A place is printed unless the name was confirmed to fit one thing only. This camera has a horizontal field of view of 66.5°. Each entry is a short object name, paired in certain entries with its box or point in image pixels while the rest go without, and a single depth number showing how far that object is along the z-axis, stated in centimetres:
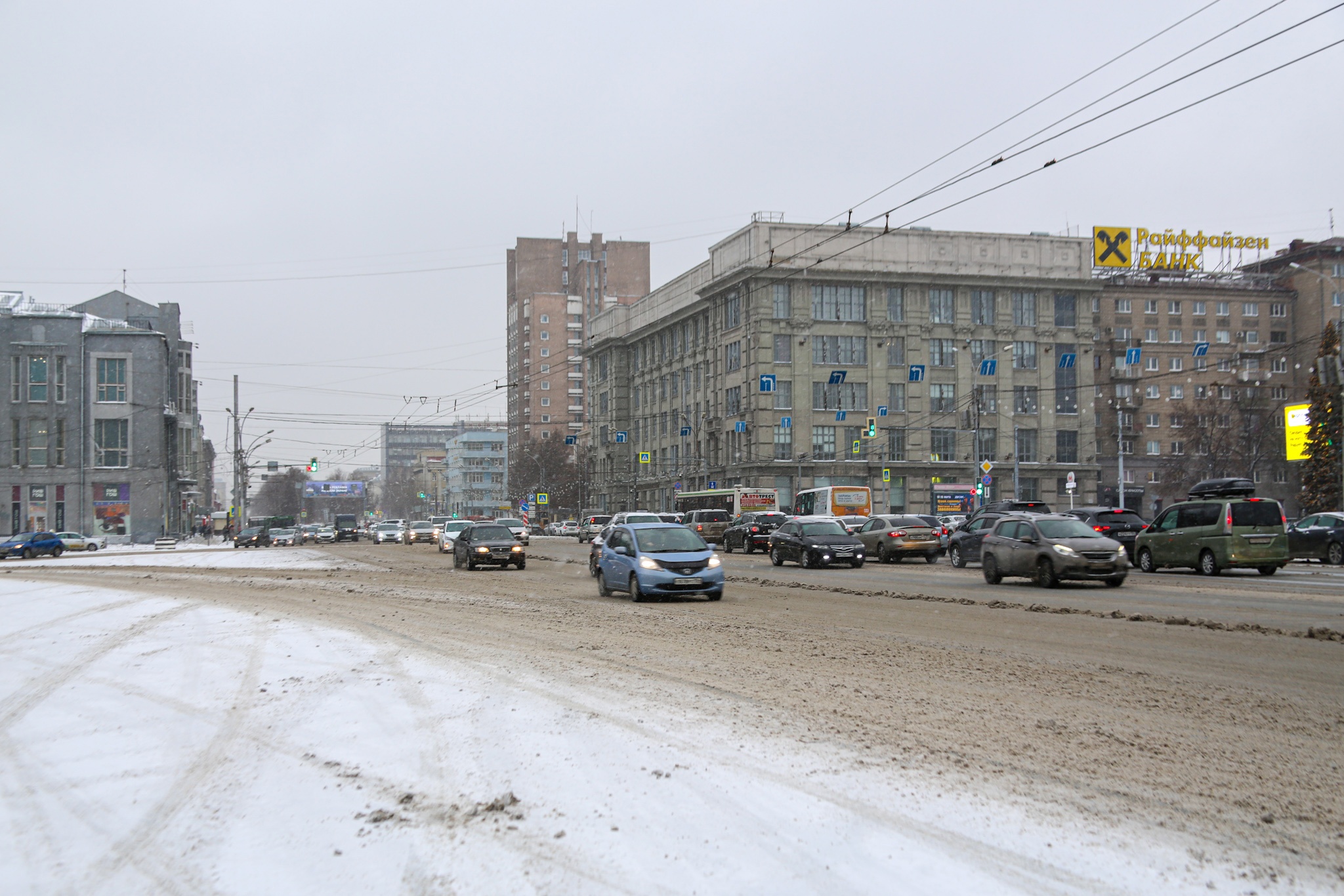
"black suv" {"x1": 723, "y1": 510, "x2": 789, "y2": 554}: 4284
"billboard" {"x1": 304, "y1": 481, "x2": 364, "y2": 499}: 14350
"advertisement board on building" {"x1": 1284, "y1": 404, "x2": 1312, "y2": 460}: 4603
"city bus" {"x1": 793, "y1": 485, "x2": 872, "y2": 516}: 5519
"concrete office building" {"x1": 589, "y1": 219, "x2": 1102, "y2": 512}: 7406
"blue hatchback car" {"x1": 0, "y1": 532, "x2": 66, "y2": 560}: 5028
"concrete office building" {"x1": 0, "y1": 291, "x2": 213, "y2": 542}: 7062
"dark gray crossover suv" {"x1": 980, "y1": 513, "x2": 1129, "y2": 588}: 2130
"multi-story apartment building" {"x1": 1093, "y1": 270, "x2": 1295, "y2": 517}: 8888
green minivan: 2378
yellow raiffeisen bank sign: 7794
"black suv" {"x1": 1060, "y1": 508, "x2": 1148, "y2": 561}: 3145
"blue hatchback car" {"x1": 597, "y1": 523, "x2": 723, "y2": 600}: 1895
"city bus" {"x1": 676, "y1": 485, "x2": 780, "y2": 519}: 5909
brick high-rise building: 15738
